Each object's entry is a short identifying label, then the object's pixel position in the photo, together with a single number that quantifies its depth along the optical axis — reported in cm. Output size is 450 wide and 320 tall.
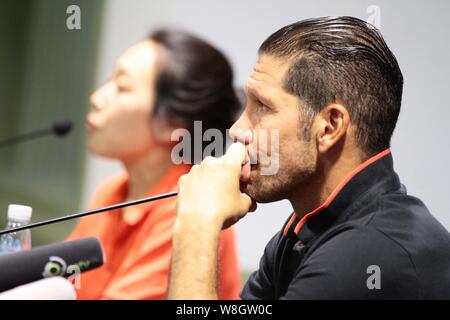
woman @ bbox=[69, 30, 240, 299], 216
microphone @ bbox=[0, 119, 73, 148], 237
